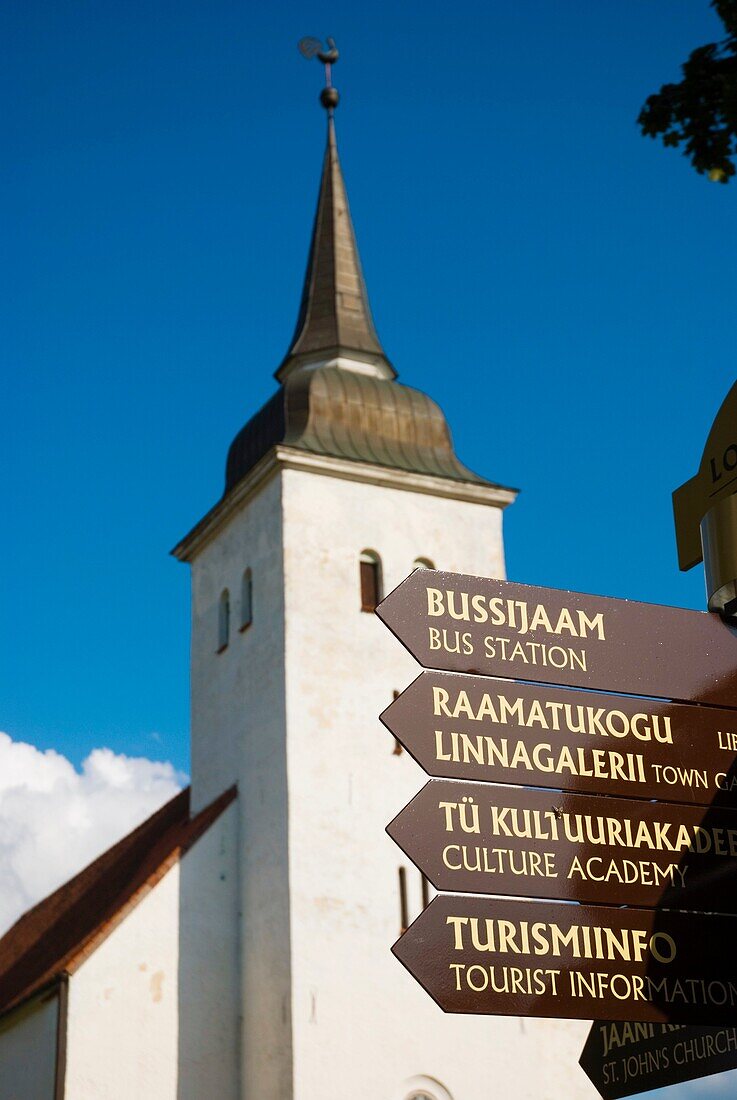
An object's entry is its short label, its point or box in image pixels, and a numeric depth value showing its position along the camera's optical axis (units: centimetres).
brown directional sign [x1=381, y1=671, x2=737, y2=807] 477
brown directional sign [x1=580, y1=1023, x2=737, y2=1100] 525
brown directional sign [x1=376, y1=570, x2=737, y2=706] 491
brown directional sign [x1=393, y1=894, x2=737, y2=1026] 454
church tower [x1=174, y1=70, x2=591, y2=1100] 2061
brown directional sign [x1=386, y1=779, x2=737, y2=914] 465
